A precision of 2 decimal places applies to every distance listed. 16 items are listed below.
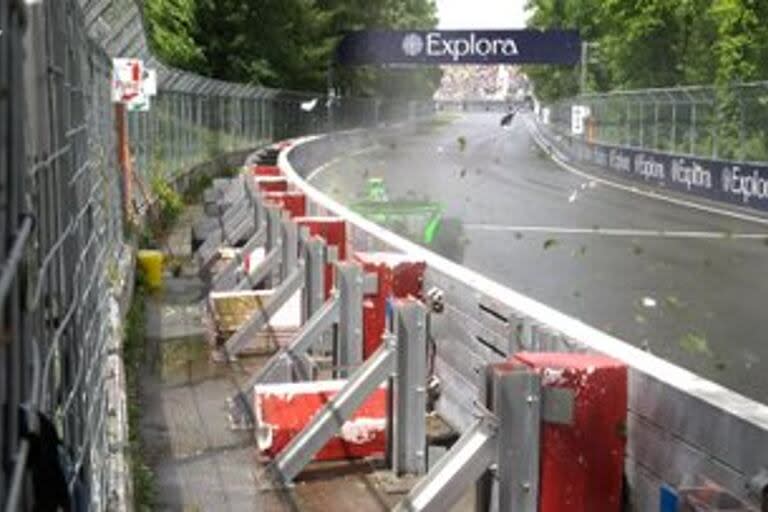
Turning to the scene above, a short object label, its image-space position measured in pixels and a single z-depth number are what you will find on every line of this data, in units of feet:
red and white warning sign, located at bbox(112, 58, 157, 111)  52.14
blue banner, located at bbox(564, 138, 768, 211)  86.69
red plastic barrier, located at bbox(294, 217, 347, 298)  35.32
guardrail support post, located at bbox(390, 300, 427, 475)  21.80
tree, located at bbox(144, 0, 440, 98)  158.51
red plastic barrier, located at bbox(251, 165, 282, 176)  65.41
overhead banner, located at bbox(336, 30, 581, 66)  210.79
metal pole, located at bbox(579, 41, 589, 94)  198.80
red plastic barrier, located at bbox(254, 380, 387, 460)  23.45
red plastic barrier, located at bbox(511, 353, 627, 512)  15.75
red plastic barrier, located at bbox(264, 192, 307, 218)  44.34
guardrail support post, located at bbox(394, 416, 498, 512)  15.99
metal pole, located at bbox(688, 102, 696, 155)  104.88
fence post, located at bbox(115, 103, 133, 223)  48.08
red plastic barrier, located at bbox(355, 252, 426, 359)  26.50
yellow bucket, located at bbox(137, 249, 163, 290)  45.11
